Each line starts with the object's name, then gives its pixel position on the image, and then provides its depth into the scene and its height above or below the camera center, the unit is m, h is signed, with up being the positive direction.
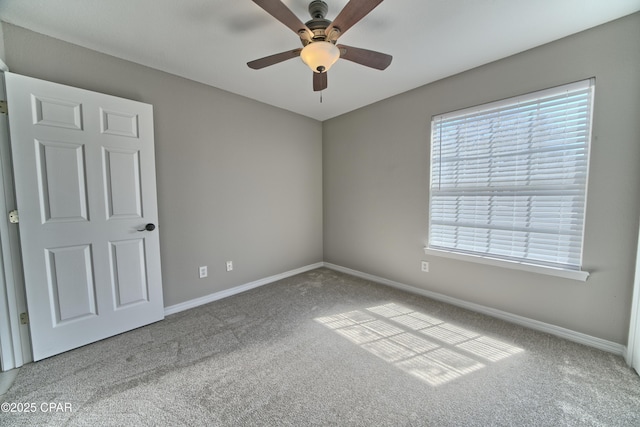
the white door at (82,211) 1.67 -0.13
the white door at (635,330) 1.56 -0.95
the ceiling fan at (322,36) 1.24 +0.99
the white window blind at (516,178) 1.88 +0.14
